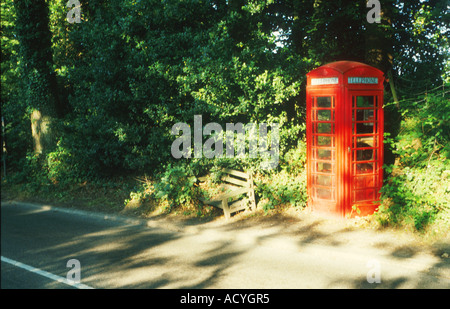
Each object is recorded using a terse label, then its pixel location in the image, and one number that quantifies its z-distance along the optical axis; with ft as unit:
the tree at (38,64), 42.09
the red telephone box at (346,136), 26.16
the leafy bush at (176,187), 31.35
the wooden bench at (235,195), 29.45
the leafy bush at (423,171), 23.71
